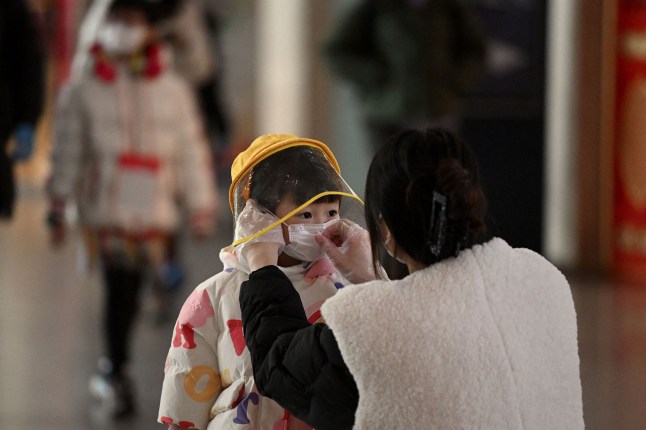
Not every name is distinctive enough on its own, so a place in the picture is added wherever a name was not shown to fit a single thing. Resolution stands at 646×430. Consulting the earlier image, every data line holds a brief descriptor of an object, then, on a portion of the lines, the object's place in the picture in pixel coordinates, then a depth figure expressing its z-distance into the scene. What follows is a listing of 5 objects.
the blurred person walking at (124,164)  9.42
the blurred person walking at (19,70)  9.72
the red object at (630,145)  15.00
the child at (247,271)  4.64
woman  4.00
